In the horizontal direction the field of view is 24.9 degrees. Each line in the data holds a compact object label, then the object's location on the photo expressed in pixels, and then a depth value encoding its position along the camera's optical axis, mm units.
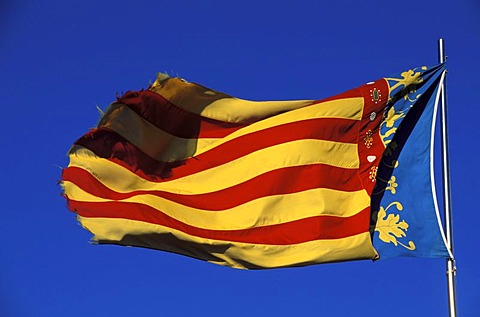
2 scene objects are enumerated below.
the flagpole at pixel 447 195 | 12750
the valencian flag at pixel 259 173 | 14594
